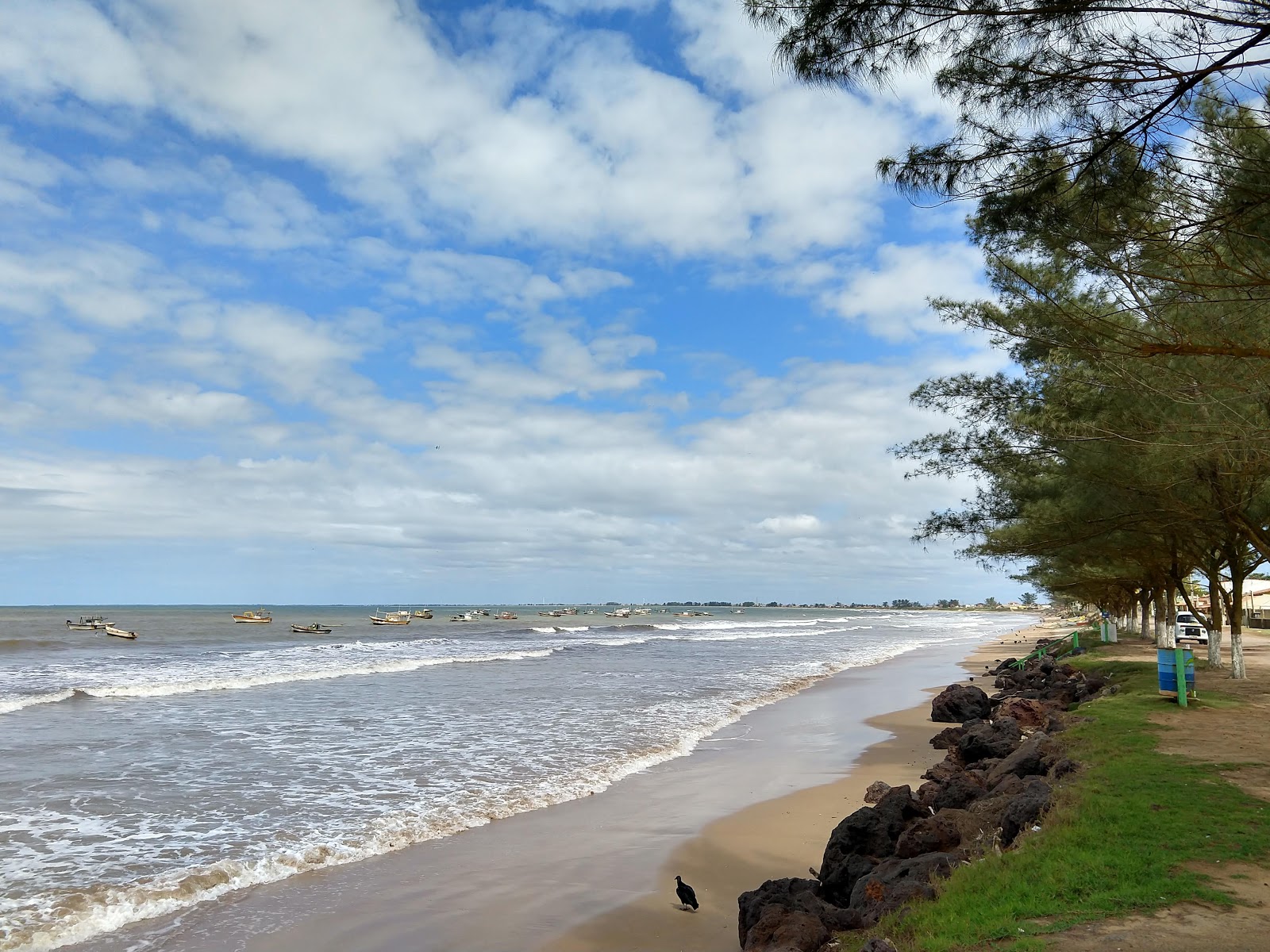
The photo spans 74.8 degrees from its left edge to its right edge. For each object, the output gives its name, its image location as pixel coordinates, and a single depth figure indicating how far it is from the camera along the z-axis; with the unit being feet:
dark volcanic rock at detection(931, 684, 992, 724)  61.00
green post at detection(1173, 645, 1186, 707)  45.03
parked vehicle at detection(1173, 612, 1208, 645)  121.90
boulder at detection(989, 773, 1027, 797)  29.22
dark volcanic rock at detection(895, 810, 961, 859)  23.86
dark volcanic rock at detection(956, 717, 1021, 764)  39.70
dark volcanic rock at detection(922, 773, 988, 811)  29.76
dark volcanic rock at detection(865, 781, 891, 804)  34.73
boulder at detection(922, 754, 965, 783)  37.68
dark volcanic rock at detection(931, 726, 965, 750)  49.47
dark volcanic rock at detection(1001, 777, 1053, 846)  23.56
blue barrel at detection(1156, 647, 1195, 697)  47.01
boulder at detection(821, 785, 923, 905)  22.94
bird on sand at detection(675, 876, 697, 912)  24.64
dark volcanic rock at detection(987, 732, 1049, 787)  32.55
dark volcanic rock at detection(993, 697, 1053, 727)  51.21
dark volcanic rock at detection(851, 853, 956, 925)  19.43
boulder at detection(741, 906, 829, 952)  18.79
